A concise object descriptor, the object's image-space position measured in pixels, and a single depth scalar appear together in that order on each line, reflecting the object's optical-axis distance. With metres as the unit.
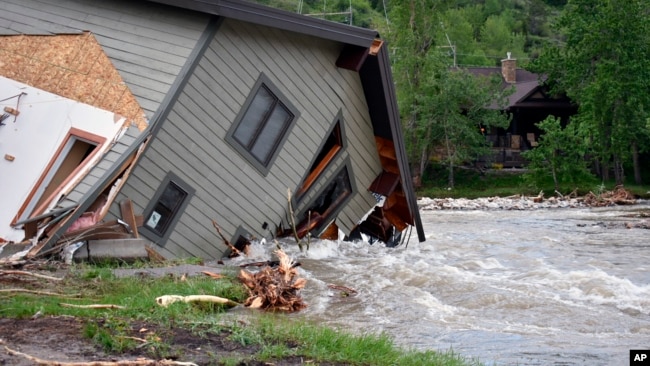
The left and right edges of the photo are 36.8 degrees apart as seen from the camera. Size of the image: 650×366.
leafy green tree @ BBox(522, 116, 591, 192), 46.41
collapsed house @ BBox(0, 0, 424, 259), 13.82
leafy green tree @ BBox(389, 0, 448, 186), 52.19
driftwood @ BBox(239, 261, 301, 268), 14.25
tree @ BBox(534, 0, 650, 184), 47.69
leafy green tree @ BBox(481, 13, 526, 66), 96.38
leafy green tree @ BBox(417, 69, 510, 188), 51.22
